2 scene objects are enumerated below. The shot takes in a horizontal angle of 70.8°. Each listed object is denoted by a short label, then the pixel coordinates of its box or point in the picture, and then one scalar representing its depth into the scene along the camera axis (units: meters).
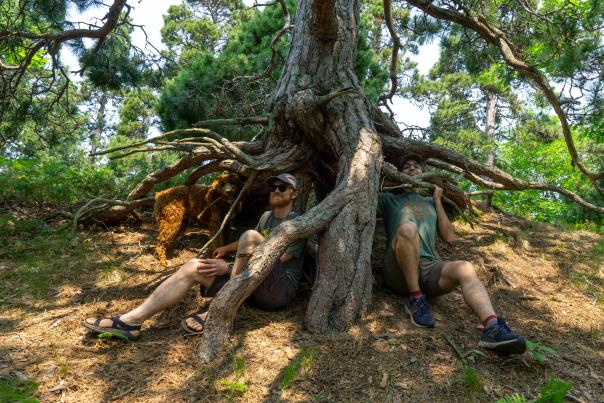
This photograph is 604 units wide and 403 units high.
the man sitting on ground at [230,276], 3.35
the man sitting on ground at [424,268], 3.22
